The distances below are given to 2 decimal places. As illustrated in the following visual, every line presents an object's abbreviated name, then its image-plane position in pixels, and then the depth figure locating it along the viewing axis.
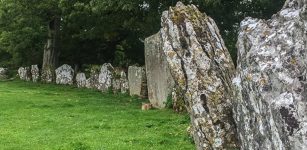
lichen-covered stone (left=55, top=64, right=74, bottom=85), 35.76
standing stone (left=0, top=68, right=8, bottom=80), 43.93
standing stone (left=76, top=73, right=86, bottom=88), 32.60
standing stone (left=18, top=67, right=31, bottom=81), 40.69
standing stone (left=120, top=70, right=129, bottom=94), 26.44
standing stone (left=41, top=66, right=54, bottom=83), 37.84
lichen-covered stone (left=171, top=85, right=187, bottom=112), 18.59
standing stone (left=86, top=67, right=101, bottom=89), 30.52
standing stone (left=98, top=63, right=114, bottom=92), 28.23
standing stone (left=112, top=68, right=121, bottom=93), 27.34
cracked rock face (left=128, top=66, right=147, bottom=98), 23.47
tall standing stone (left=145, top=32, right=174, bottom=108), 19.47
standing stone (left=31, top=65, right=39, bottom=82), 39.22
